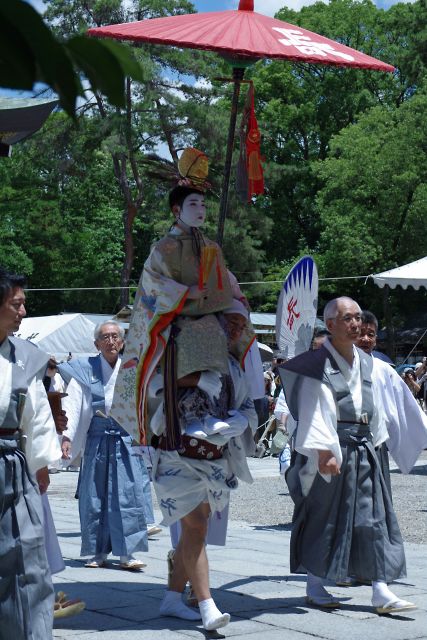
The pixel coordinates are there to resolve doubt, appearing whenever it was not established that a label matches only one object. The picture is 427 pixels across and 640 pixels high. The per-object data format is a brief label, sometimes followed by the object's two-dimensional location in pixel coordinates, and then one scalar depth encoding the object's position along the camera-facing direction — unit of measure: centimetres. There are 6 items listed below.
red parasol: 759
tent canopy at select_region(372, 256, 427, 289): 1947
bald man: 752
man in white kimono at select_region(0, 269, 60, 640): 580
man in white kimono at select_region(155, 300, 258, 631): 697
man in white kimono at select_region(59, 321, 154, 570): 977
